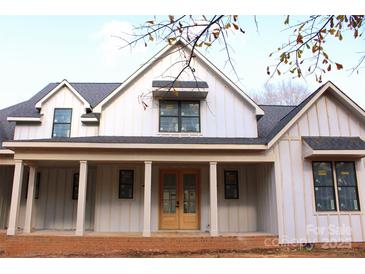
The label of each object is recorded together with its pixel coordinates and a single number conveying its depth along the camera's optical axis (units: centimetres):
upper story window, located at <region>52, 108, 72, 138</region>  1320
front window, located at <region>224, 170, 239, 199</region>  1218
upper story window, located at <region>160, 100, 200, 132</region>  1216
